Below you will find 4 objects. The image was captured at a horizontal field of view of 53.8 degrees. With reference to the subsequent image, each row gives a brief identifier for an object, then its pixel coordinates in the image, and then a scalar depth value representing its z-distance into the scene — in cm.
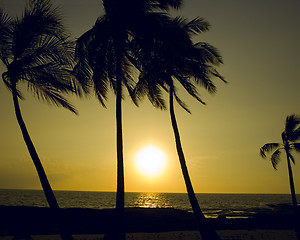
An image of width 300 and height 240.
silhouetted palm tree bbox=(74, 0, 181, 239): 1464
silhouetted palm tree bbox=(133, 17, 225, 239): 1495
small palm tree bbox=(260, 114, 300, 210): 2486
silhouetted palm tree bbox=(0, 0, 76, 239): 1241
